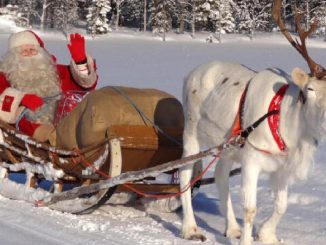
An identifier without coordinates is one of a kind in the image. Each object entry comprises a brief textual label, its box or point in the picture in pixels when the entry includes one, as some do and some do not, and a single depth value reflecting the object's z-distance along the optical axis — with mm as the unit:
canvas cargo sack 6461
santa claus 7504
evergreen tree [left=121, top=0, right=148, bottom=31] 70062
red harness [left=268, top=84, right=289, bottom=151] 5180
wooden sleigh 6242
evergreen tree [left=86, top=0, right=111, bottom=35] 60250
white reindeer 5012
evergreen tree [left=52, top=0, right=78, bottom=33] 64000
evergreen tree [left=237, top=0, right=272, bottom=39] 65994
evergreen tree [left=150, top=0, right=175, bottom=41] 62312
